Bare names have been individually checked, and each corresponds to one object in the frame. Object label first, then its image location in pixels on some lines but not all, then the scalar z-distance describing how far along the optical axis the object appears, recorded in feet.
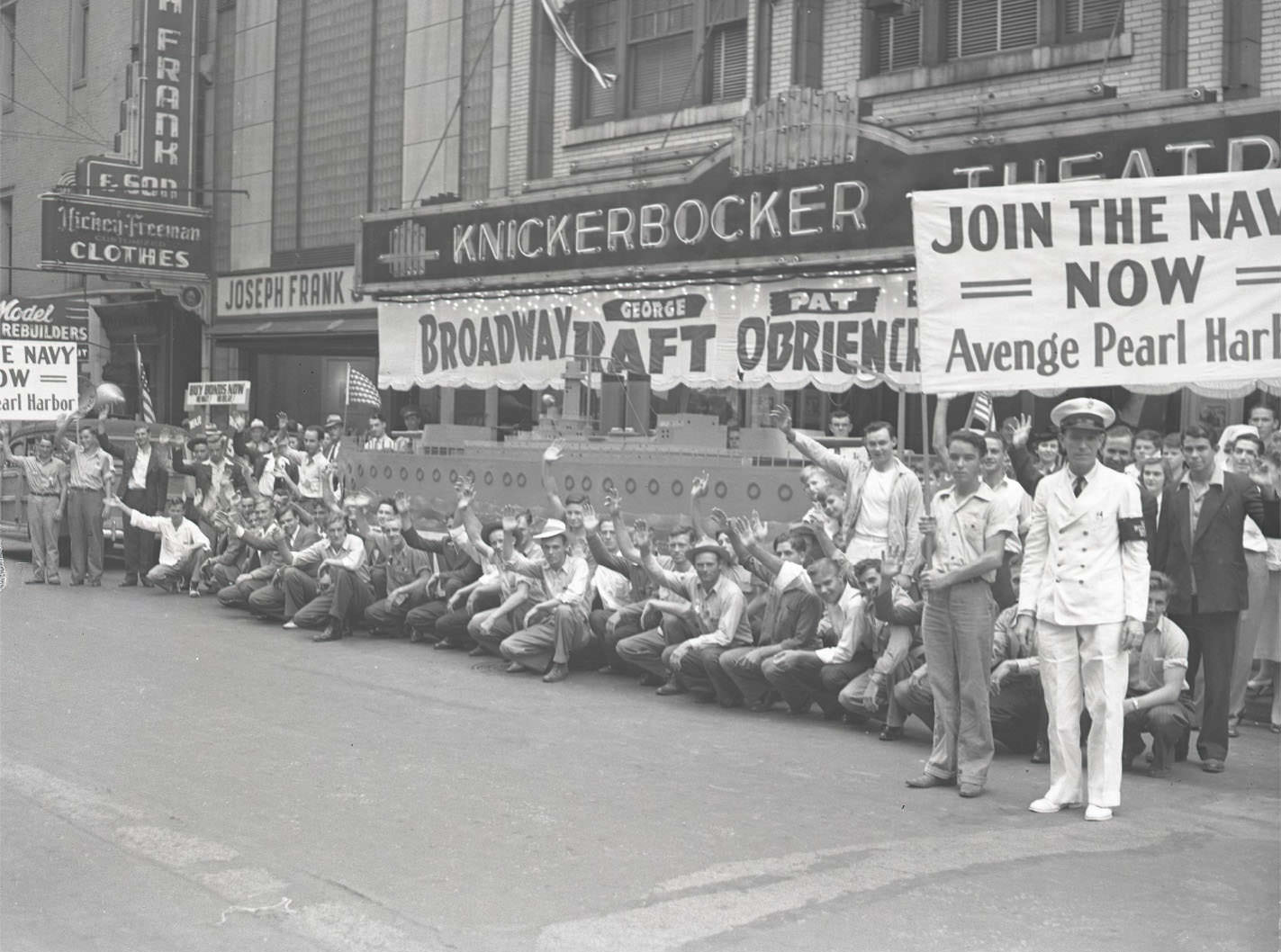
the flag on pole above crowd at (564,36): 67.10
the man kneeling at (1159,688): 26.45
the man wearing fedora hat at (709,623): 33.94
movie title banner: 44.75
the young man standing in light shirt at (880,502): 31.96
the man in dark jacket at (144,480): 59.77
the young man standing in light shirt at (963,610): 25.22
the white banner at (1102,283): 24.61
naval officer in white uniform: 23.52
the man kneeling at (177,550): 56.08
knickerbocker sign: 37.78
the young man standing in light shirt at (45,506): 58.18
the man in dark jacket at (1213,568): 27.45
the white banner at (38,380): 51.85
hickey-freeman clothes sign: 86.63
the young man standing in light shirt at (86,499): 58.49
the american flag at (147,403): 75.77
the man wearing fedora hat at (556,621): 37.96
